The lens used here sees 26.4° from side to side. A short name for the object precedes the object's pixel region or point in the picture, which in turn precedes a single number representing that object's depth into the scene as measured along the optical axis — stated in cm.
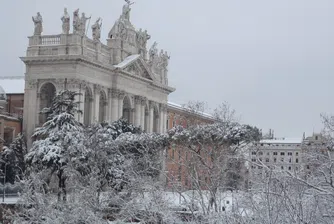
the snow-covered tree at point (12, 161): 5675
